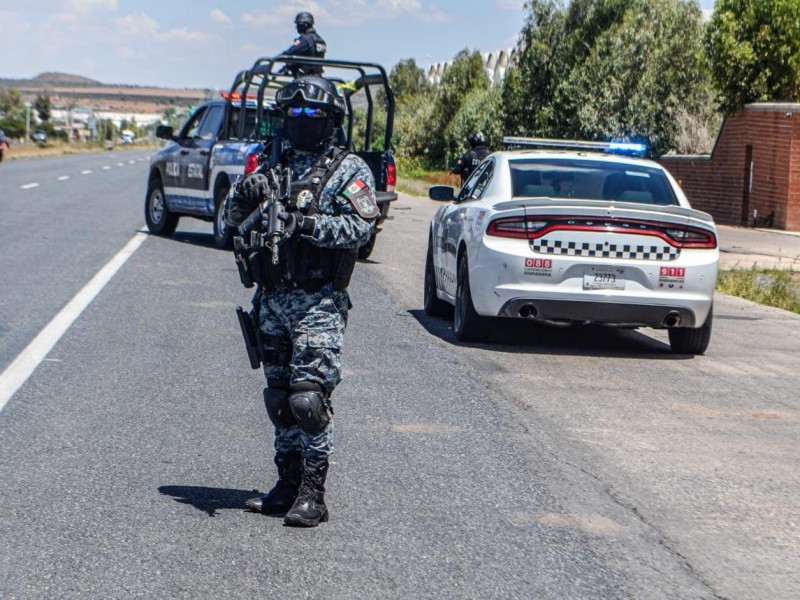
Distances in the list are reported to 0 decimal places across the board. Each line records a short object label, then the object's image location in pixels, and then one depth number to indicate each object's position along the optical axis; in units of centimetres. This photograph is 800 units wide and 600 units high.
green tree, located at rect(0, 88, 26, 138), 14302
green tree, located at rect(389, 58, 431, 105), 9344
